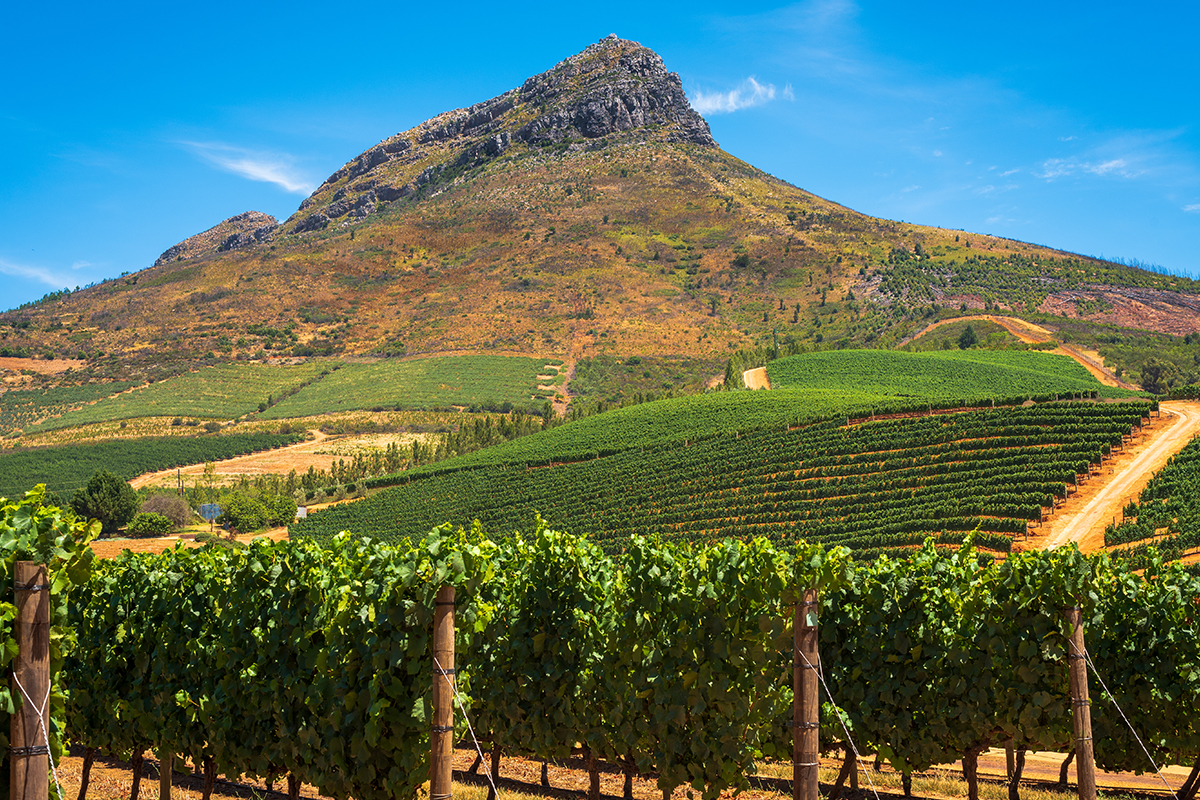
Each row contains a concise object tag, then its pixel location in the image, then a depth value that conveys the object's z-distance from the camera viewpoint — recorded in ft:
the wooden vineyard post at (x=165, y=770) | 38.93
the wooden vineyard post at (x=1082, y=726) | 30.40
